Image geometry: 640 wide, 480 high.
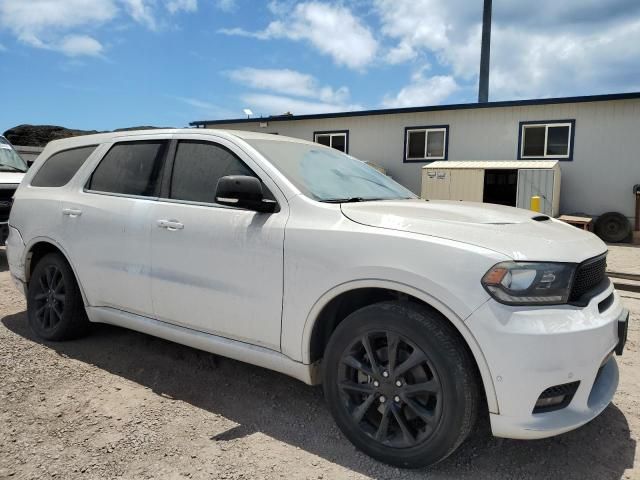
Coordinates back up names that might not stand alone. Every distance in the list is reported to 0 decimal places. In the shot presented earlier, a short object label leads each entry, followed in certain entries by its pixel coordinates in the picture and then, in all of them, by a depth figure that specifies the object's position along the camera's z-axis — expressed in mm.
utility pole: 23438
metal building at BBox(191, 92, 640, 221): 14086
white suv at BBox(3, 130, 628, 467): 2168
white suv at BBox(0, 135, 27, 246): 7668
